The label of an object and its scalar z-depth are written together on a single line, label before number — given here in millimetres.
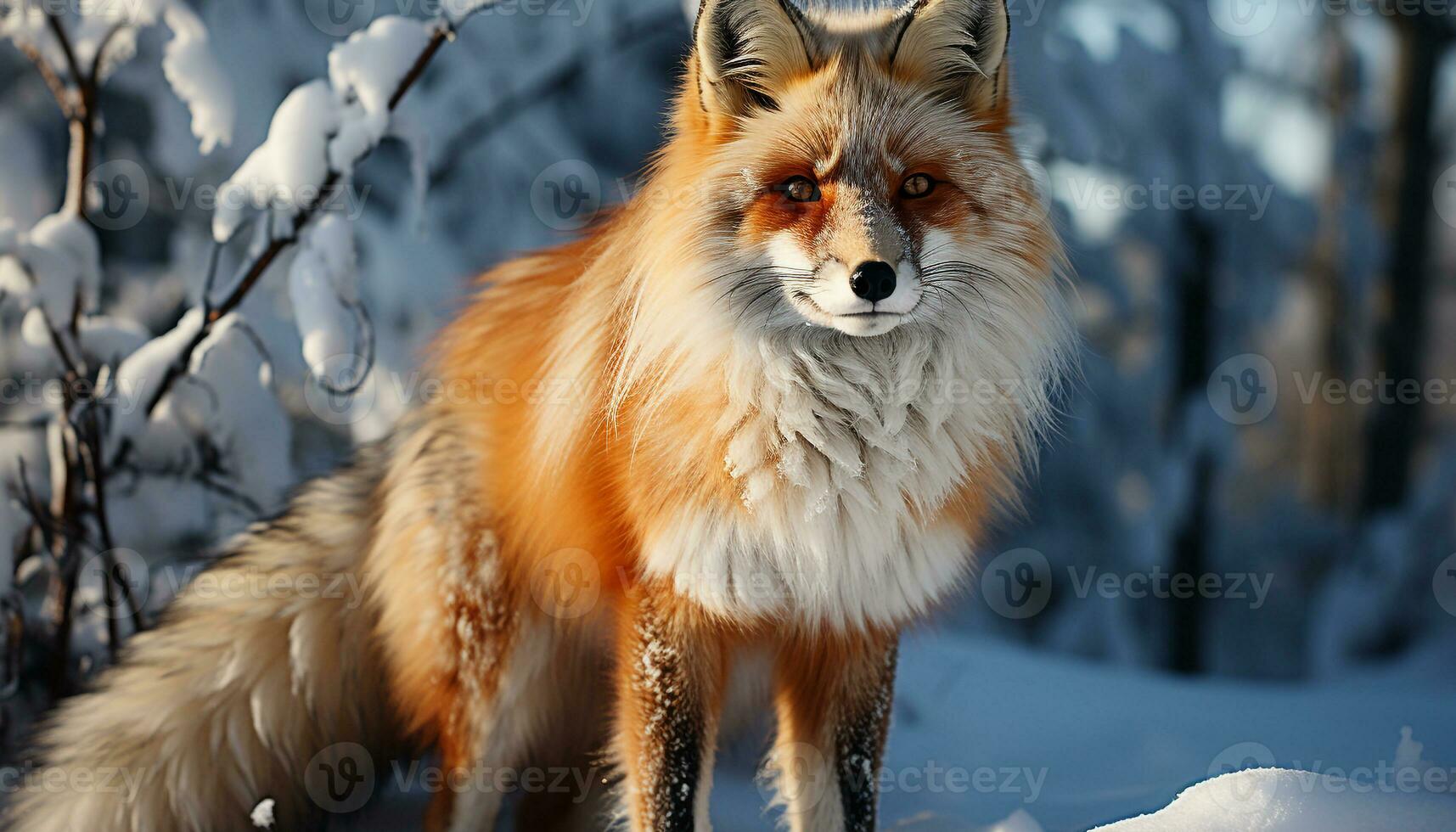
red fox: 3921
